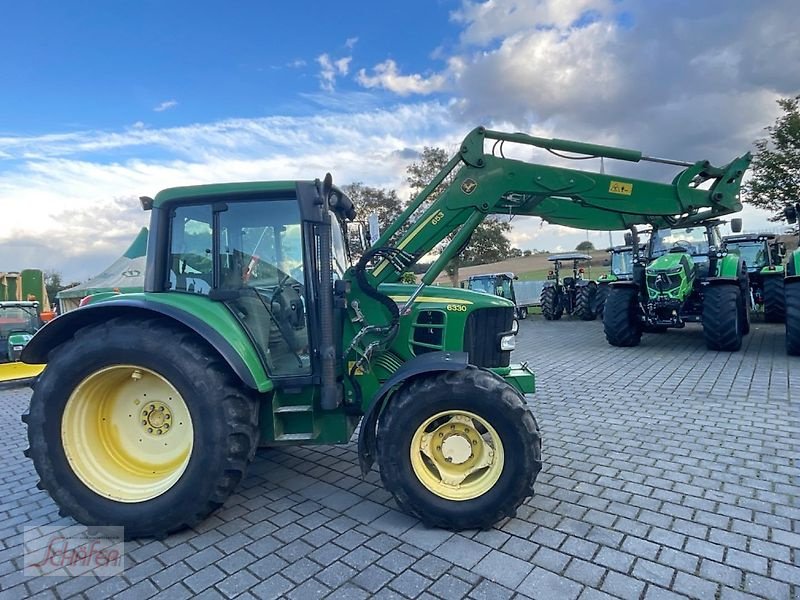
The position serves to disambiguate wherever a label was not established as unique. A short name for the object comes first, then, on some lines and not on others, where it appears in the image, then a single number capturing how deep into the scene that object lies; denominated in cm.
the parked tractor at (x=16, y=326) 953
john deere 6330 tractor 306
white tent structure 1590
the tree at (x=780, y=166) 1460
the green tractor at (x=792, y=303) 773
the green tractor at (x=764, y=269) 1201
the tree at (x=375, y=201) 2103
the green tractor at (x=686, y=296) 864
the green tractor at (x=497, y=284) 1797
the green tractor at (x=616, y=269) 1423
